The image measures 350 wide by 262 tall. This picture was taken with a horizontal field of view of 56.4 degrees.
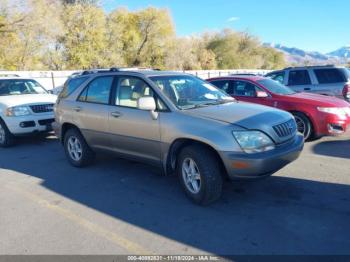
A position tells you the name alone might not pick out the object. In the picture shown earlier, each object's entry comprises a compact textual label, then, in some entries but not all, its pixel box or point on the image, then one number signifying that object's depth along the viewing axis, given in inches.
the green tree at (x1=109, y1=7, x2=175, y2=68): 1627.7
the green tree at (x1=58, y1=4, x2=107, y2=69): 1302.9
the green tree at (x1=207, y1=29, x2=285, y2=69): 2297.0
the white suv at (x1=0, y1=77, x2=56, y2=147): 314.5
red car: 274.8
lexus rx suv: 154.4
